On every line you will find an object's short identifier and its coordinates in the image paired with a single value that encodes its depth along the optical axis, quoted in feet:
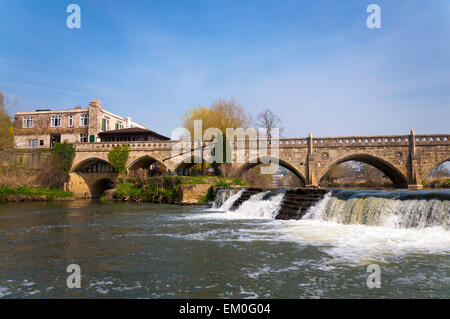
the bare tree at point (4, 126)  107.50
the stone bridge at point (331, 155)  88.99
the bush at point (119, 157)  106.93
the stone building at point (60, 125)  127.95
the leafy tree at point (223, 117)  116.88
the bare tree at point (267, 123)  130.82
